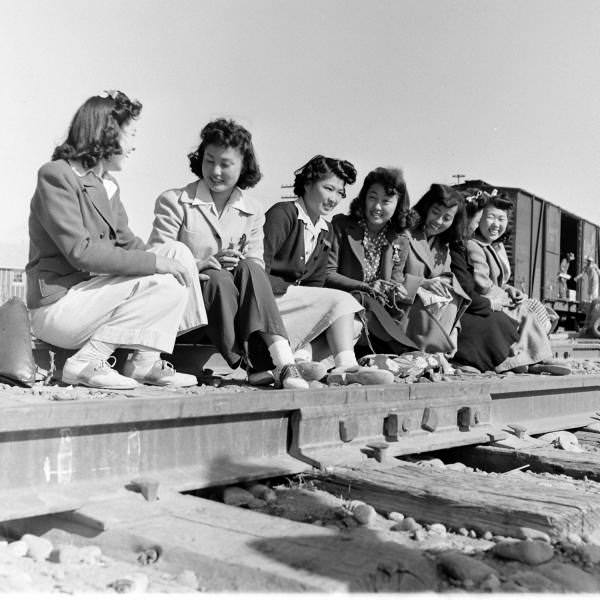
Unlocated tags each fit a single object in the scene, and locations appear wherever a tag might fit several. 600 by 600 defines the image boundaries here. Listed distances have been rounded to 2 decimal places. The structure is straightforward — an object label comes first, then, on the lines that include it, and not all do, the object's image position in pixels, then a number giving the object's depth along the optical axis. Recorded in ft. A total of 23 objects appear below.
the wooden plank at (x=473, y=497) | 8.39
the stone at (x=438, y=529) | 8.55
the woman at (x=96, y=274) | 12.29
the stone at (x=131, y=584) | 6.50
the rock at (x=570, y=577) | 6.72
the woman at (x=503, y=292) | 21.61
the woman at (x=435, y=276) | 19.72
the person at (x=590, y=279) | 75.10
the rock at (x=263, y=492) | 9.89
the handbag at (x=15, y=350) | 11.34
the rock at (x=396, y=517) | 9.09
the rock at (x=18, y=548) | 7.44
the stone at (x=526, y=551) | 7.30
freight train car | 60.34
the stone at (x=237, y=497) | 9.75
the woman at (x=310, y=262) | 16.34
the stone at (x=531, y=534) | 7.95
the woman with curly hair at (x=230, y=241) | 14.15
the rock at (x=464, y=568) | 6.79
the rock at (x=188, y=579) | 6.70
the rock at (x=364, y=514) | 8.79
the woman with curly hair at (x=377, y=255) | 18.24
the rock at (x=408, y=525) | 8.50
